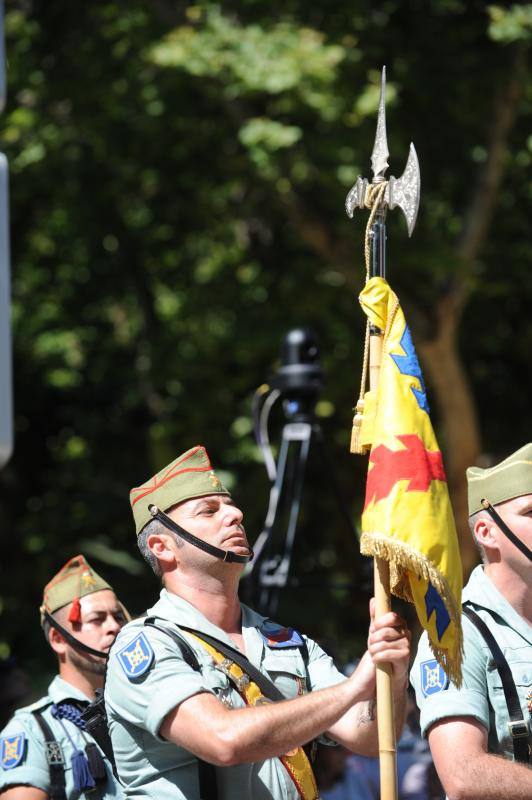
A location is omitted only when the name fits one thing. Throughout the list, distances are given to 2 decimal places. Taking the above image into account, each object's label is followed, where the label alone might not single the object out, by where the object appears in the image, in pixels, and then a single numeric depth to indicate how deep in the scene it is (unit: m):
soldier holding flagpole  6.40
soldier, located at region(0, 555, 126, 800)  9.16
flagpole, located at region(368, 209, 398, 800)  6.35
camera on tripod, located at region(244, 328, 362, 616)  13.73
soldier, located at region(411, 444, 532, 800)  6.94
